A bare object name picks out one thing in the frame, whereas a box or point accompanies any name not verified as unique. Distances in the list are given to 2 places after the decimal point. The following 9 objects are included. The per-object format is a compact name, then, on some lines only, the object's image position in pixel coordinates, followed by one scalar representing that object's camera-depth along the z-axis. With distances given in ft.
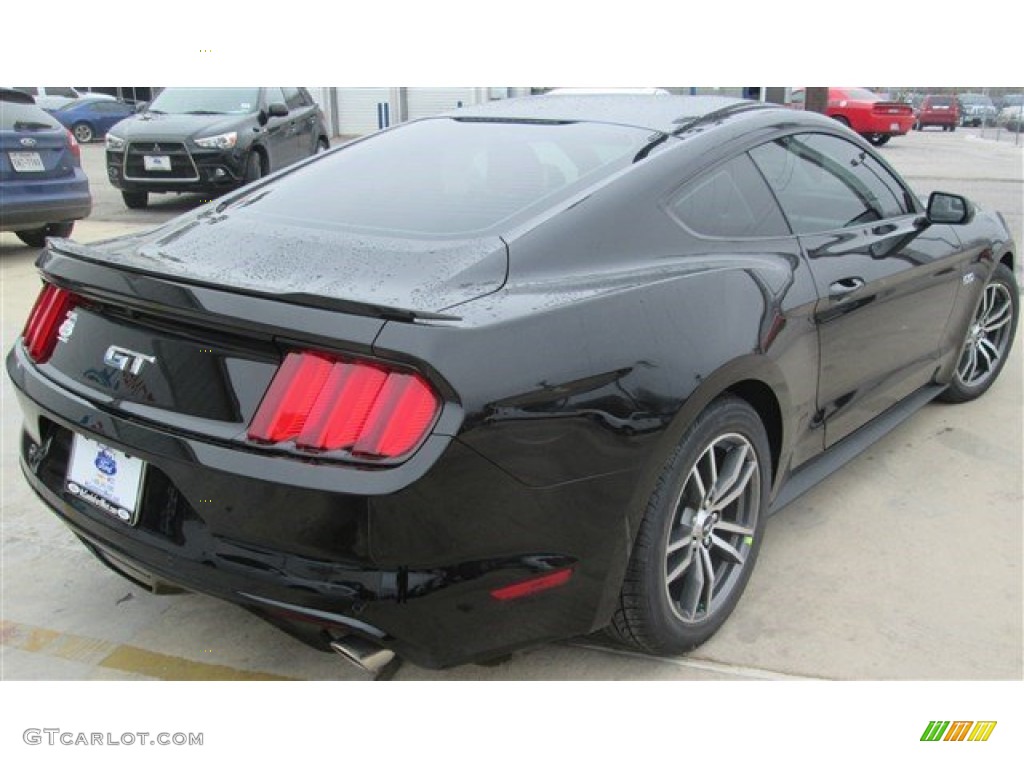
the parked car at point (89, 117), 83.92
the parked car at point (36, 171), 24.58
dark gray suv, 33.45
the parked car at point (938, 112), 115.65
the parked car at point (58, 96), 86.38
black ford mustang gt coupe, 6.22
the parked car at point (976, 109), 126.82
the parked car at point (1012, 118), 94.68
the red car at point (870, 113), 73.00
